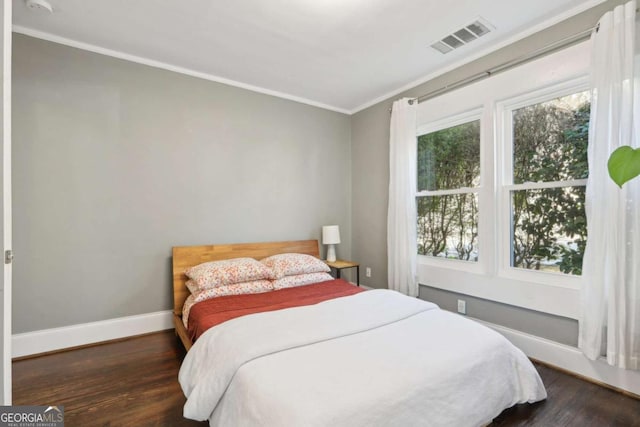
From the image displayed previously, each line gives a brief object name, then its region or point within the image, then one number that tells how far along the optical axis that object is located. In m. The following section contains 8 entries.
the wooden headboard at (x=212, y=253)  2.93
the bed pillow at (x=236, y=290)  2.56
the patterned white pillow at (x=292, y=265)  3.03
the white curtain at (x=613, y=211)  1.86
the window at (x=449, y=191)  2.96
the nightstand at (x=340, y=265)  3.63
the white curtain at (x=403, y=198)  3.29
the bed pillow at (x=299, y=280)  2.92
